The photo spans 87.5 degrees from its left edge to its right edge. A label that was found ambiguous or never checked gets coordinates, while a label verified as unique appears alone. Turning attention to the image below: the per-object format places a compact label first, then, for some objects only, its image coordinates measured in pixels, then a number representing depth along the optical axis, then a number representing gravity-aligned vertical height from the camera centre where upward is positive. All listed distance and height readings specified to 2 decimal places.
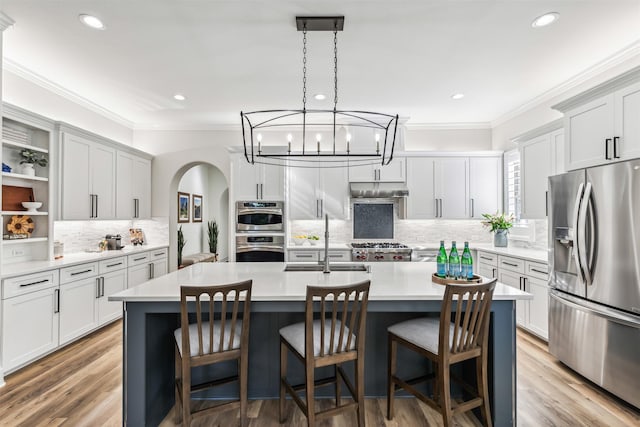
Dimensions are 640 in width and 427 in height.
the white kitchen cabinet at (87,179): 3.73 +0.43
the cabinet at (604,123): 2.38 +0.72
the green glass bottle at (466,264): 2.28 -0.34
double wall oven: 4.93 -0.28
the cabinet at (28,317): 2.79 -0.93
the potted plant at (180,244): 6.48 -0.58
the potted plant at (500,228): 4.75 -0.20
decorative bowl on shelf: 3.29 +0.08
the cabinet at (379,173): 5.23 +0.65
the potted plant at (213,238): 8.25 -0.59
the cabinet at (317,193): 5.15 +0.33
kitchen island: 2.04 -0.77
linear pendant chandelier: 5.07 +1.22
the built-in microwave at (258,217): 4.94 -0.04
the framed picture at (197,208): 7.55 +0.14
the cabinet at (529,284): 3.50 -0.79
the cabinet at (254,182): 5.04 +0.48
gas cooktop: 4.96 -0.48
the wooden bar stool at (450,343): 1.86 -0.77
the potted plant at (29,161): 3.30 +0.54
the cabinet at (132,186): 4.71 +0.42
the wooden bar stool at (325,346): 1.83 -0.78
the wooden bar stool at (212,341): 1.84 -0.75
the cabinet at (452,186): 5.21 +0.44
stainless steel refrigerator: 2.32 -0.46
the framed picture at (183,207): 6.60 +0.15
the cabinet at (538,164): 3.60 +0.58
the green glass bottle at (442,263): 2.42 -0.35
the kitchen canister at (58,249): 3.75 -0.40
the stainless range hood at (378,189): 5.12 +0.39
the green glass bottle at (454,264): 2.34 -0.35
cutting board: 3.14 +0.17
